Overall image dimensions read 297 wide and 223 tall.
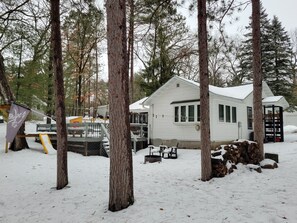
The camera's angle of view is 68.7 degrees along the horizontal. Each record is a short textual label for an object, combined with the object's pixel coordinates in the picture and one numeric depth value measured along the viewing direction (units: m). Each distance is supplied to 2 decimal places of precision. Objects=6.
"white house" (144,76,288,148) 12.11
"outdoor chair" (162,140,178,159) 10.16
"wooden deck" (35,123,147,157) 10.98
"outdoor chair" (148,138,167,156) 13.28
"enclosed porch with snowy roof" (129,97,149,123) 16.61
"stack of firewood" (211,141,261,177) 5.81
